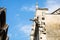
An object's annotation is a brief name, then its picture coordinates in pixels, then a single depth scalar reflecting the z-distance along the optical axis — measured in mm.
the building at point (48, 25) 15695
